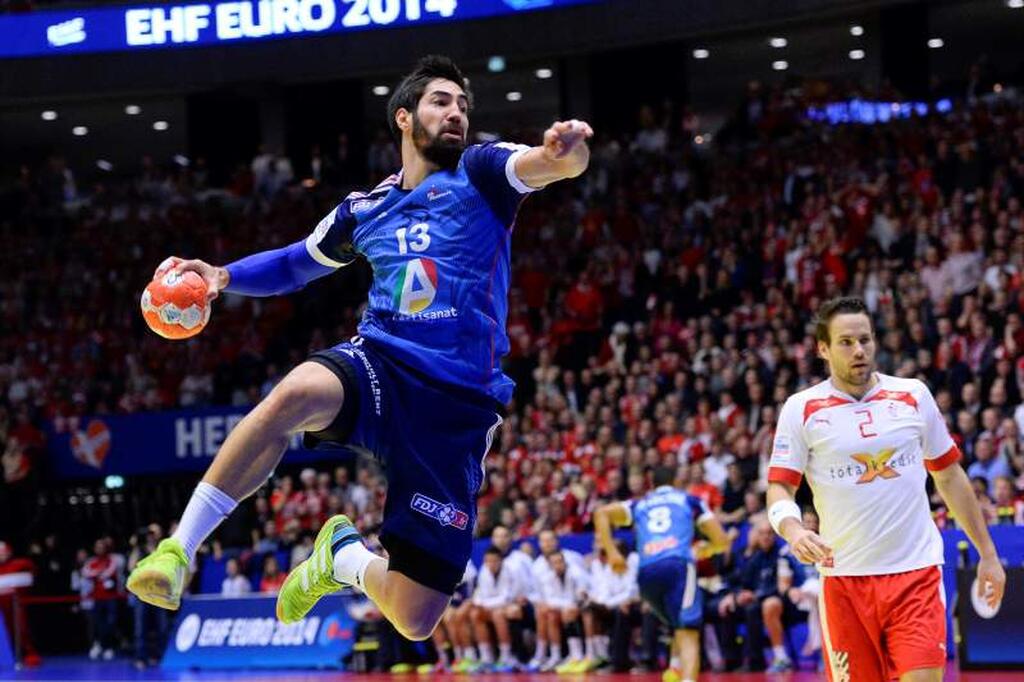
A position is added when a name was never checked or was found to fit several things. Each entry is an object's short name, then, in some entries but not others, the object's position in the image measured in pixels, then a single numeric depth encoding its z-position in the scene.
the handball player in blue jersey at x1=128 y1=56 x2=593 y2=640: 6.23
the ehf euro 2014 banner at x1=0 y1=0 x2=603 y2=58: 26.00
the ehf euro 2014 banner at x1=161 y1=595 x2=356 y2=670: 20.28
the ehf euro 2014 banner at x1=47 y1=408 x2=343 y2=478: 26.86
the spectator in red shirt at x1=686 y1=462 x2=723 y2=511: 17.41
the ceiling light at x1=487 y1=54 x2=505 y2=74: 27.98
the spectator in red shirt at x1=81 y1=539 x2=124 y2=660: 24.47
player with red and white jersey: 7.51
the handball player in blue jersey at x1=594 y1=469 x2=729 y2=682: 15.16
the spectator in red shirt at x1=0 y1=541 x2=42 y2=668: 24.16
